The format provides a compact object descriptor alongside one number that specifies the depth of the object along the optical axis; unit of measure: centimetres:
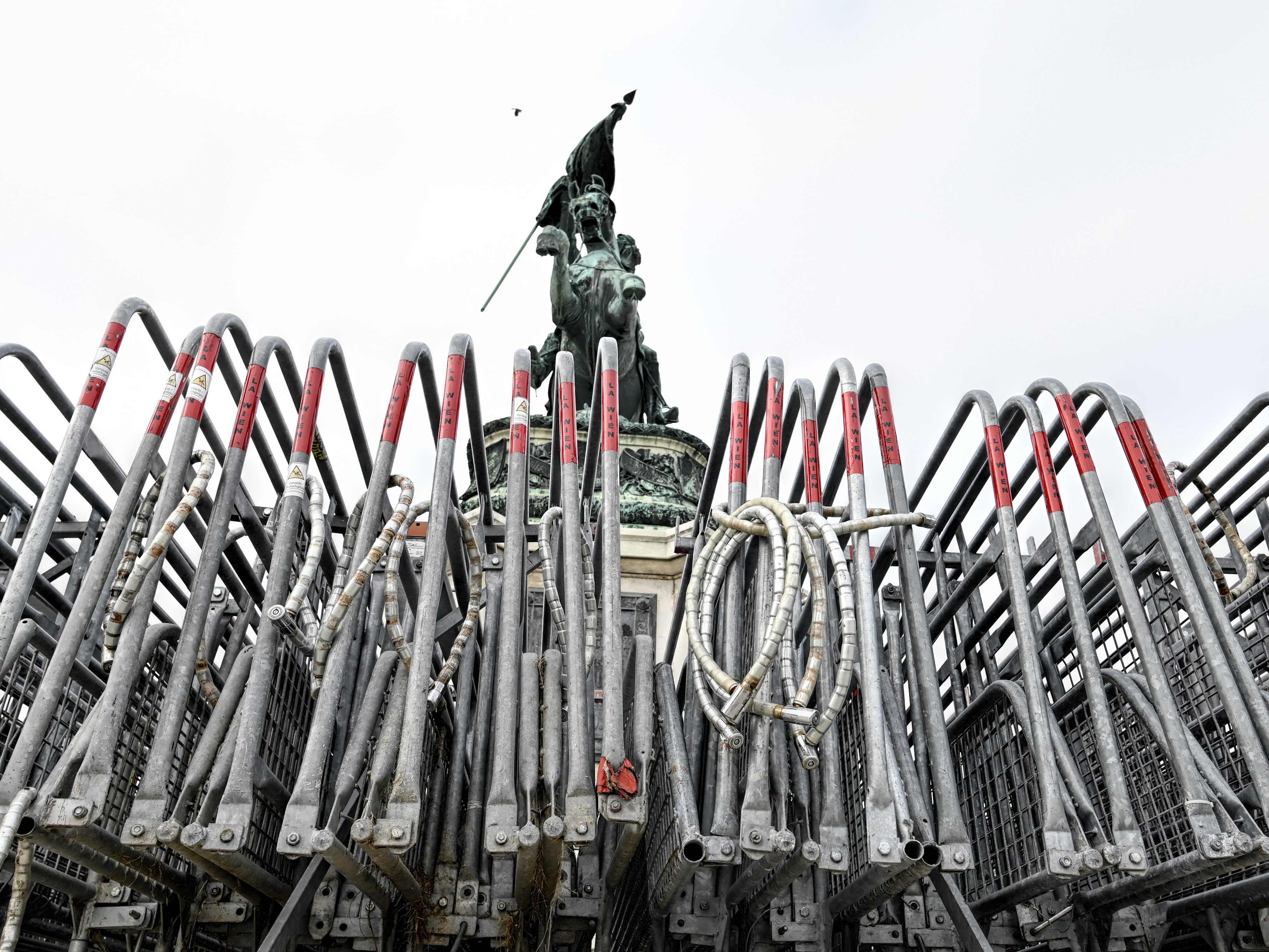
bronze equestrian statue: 1207
